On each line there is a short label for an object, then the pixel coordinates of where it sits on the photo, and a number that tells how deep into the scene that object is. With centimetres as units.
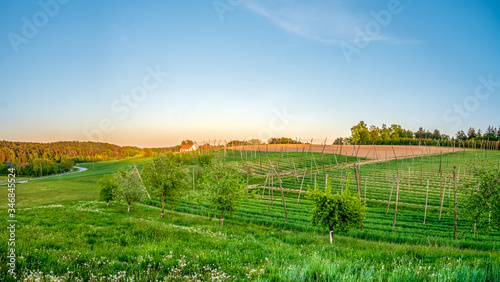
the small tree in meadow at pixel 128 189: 2783
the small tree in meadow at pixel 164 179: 2556
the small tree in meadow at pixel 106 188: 3073
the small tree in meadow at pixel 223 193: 2220
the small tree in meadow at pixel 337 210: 1556
